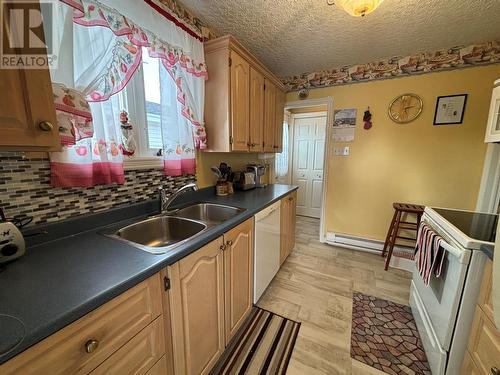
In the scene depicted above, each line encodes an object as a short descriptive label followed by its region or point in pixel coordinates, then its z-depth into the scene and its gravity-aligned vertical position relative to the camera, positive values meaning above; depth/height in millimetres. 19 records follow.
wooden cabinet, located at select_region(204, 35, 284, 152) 1626 +528
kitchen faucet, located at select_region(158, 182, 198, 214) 1340 -301
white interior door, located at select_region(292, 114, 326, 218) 3836 -81
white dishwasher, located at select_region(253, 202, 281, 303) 1581 -773
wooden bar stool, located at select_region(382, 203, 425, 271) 2176 -747
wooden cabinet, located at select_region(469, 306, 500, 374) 834 -806
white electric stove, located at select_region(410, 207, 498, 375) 989 -707
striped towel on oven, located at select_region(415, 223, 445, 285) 1220 -607
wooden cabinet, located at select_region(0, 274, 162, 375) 479 -516
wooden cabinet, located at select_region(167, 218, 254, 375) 883 -748
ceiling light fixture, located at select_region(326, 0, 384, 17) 1131 +862
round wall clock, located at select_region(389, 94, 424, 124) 2289 +580
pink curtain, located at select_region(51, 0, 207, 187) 912 +400
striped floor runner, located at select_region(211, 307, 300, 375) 1244 -1289
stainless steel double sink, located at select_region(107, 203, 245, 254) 1187 -450
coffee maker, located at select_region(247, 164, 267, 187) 2309 -167
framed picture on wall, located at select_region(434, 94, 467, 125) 2121 +529
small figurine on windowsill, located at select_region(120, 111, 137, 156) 1196 +111
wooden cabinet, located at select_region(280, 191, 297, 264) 2105 -748
